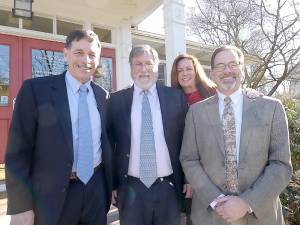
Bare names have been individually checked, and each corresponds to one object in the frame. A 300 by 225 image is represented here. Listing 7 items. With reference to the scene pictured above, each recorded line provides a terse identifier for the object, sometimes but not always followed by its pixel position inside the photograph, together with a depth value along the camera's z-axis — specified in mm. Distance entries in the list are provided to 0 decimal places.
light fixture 3728
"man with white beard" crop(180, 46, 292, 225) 1575
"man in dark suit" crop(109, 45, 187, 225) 1798
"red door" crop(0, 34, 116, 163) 4174
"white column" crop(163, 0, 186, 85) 3945
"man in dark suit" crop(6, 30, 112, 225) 1551
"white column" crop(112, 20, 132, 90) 4980
